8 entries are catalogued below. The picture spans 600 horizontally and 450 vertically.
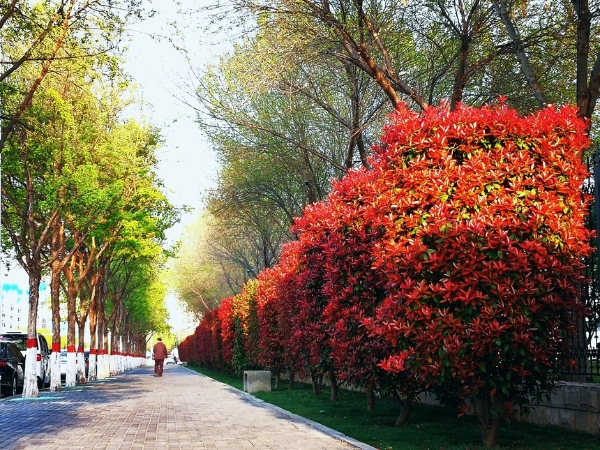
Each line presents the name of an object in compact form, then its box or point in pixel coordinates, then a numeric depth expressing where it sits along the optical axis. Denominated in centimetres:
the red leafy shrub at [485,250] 932
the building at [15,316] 16080
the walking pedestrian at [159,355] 4362
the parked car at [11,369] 2508
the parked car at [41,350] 3084
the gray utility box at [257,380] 2533
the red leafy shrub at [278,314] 2220
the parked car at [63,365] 3876
